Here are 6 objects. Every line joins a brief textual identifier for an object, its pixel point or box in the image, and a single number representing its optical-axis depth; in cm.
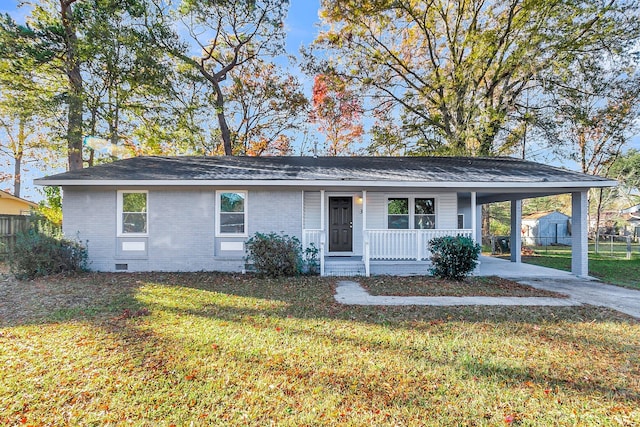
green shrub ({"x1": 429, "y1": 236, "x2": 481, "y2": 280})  795
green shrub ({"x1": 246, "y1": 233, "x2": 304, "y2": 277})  805
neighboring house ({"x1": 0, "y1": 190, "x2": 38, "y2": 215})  1743
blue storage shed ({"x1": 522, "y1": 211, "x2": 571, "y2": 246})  2514
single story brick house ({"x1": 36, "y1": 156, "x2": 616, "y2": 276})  854
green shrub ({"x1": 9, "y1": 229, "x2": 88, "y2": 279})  766
